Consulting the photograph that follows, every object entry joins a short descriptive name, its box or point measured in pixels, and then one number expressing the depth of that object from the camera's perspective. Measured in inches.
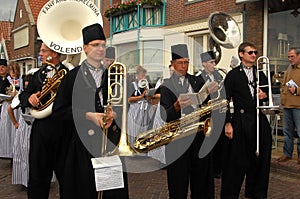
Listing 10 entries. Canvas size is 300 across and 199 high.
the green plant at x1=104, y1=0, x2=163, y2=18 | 491.2
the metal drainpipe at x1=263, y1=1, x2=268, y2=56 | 359.9
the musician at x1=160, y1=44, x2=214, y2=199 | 146.2
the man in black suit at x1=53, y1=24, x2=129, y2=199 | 122.7
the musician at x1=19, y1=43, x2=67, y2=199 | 156.3
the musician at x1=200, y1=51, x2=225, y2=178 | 156.4
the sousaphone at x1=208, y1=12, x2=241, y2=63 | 209.8
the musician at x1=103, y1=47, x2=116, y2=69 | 123.4
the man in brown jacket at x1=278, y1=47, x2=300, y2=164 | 251.3
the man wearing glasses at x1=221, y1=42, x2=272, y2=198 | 182.2
